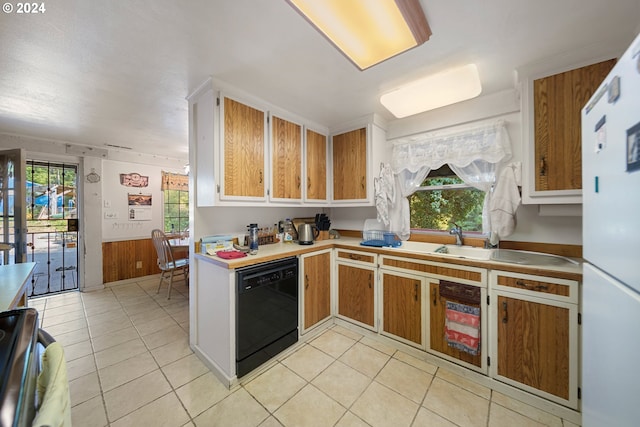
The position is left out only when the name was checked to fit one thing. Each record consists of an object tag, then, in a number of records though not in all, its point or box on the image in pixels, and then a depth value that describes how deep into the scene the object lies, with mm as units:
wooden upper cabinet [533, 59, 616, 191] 1571
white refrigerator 643
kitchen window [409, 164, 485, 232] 2361
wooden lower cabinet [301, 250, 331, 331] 2295
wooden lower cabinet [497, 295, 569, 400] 1475
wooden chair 3405
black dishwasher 1750
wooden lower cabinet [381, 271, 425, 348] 2033
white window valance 2088
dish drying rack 2469
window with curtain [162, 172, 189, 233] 4559
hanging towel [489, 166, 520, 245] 1983
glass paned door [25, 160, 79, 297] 3486
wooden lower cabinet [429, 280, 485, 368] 1865
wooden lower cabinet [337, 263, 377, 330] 2342
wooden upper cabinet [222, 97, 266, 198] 1944
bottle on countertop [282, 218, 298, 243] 2748
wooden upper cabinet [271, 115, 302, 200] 2346
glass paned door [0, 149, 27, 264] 2436
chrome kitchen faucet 2303
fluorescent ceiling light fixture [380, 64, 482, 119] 1713
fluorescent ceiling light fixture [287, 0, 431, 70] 1125
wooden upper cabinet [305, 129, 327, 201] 2729
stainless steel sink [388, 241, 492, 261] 2094
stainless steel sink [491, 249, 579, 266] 1679
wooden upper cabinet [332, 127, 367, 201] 2684
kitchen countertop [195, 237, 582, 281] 1503
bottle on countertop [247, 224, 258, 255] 2184
